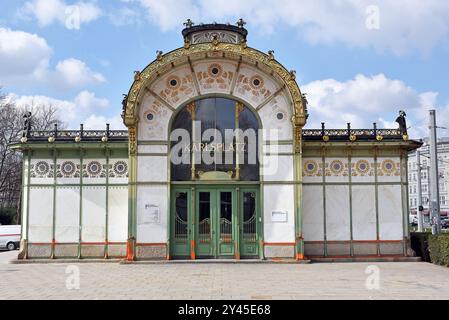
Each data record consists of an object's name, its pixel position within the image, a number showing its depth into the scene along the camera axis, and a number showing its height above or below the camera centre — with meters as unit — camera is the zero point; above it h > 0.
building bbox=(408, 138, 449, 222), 82.94 +4.73
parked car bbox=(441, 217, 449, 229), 61.86 -1.62
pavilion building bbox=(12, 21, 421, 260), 21.31 +1.45
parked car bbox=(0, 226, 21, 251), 35.47 -1.66
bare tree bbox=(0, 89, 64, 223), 44.03 +4.89
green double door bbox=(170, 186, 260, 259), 21.34 -0.49
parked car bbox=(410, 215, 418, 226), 65.56 -1.25
